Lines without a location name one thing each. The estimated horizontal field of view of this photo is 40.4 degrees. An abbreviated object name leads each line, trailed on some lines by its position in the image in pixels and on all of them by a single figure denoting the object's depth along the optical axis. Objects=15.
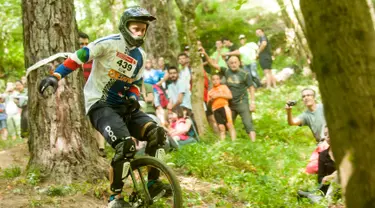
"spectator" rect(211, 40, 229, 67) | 13.74
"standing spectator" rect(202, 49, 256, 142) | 10.96
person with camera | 8.43
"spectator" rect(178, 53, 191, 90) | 11.37
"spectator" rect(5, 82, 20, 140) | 14.76
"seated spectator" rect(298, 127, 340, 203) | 6.52
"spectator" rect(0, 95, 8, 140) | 14.16
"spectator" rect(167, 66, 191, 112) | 11.25
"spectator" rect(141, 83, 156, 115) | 10.70
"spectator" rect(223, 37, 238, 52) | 15.03
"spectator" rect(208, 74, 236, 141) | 10.74
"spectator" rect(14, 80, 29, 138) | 13.52
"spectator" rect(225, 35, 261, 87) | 16.81
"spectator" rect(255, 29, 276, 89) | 17.36
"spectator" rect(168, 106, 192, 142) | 10.27
